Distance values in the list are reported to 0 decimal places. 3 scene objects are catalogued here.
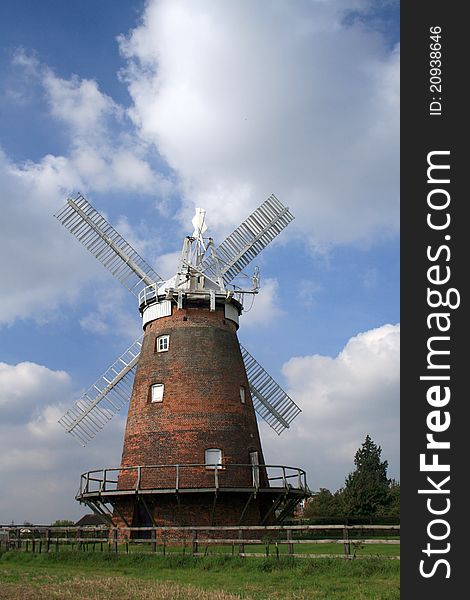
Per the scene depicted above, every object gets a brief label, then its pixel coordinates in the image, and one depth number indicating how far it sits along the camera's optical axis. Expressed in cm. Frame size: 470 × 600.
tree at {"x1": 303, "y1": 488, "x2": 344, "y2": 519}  4956
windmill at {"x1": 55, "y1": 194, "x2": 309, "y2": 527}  2212
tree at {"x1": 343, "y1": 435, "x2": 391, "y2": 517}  4666
